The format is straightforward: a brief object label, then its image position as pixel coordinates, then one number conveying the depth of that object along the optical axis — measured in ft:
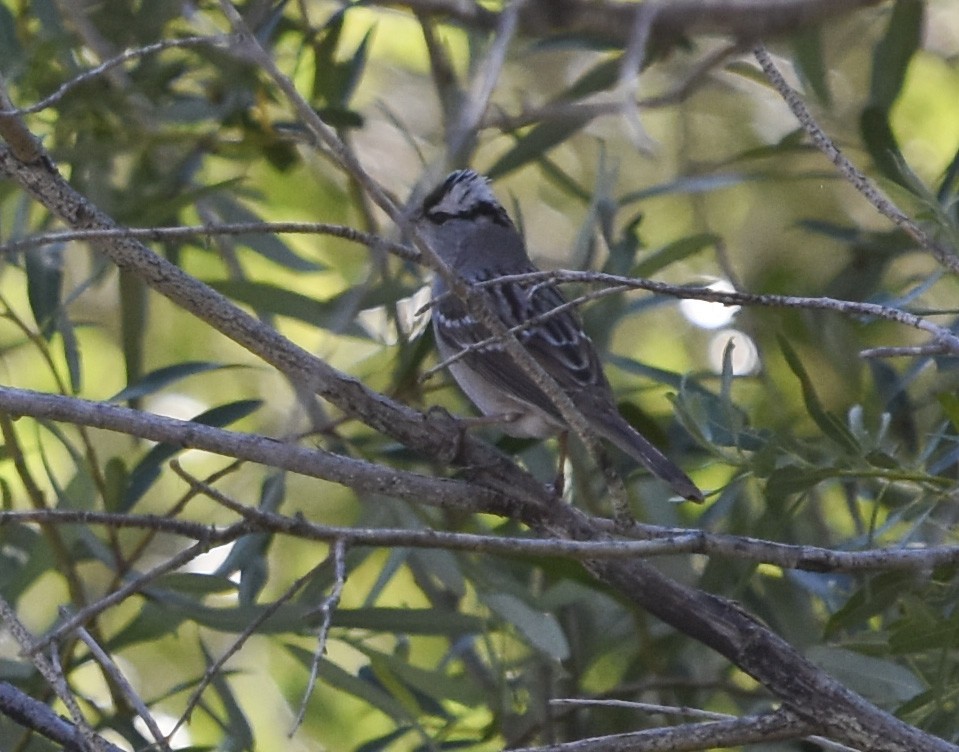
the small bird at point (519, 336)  16.69
